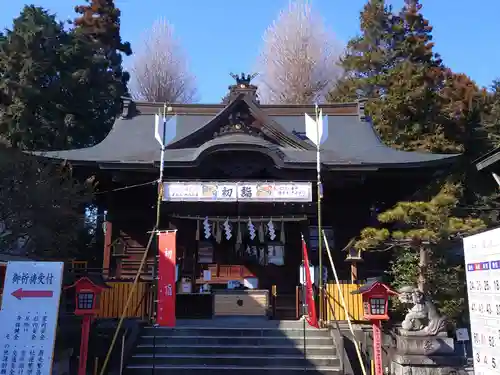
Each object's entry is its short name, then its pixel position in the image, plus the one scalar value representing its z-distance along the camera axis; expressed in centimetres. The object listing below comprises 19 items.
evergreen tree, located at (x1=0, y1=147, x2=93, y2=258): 982
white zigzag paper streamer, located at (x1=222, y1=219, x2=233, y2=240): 1334
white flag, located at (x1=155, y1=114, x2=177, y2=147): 1225
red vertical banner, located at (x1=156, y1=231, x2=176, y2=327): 998
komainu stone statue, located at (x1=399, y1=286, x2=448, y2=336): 989
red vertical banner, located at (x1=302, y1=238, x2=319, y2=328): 1066
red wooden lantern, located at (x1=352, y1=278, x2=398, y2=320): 912
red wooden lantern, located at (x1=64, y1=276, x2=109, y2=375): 902
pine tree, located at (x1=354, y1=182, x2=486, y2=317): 1036
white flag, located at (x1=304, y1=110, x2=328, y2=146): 1209
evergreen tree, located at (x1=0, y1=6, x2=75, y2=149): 2050
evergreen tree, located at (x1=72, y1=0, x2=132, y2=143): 2419
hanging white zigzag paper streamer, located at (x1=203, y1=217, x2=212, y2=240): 1335
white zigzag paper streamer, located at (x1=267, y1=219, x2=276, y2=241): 1335
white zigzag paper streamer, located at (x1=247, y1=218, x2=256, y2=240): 1339
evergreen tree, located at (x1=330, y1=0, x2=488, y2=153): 2019
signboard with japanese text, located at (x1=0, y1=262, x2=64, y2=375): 655
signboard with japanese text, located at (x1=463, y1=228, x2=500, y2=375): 468
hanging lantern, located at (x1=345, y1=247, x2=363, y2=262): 1231
